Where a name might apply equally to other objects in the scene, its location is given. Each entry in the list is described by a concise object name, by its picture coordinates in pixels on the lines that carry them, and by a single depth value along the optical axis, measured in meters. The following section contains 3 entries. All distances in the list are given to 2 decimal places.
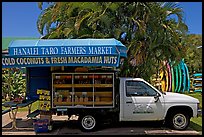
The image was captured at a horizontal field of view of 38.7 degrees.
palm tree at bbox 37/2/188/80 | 11.63
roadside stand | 8.19
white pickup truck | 8.54
